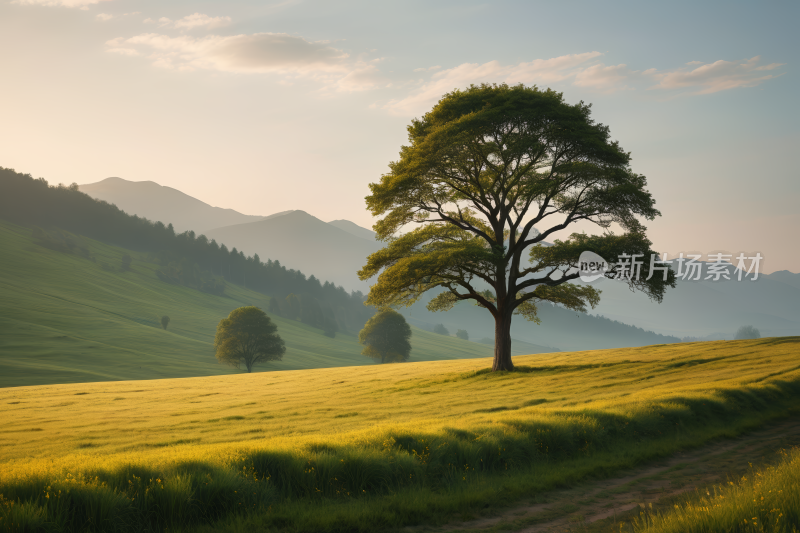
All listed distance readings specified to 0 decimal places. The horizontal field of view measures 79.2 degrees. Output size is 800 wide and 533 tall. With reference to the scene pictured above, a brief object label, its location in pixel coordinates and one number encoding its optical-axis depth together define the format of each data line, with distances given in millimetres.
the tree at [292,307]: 186875
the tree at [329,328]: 169988
